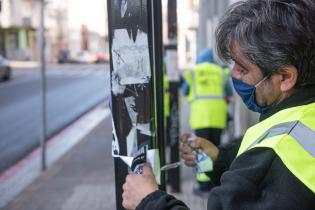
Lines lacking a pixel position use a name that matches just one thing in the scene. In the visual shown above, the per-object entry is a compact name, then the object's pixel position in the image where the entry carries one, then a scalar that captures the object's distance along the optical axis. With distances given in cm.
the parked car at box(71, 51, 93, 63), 4962
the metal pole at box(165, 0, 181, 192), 548
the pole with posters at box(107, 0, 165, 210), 195
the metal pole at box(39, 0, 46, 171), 697
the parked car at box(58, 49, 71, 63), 4941
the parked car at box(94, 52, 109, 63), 5096
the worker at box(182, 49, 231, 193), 610
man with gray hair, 134
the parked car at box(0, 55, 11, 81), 2423
